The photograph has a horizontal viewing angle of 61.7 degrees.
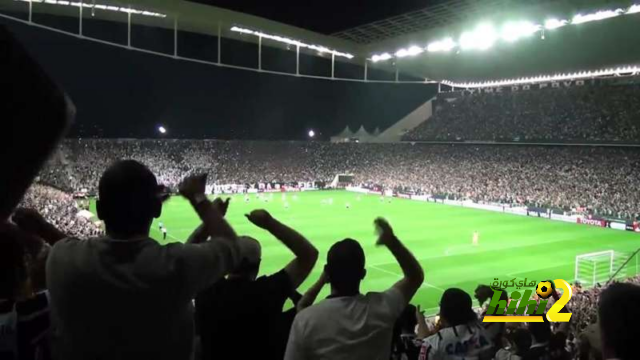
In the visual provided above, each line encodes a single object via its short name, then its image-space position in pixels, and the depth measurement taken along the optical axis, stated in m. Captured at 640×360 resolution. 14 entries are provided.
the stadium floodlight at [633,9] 25.23
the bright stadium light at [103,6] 24.86
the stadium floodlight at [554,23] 27.55
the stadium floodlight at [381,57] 35.61
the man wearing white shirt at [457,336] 3.77
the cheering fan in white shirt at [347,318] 2.72
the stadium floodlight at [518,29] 28.52
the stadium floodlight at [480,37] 29.39
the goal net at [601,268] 21.14
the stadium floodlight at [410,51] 34.47
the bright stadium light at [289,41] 29.61
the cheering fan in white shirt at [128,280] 1.92
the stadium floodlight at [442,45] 32.38
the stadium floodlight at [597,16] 25.34
